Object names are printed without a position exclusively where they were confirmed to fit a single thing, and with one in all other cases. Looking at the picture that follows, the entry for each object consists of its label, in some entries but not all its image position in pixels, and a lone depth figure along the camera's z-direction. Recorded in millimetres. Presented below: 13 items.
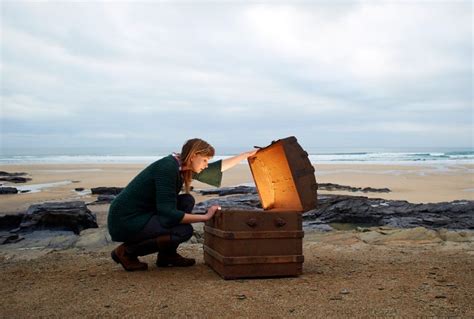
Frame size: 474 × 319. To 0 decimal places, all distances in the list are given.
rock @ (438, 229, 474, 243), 6872
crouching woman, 4637
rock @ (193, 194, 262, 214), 10438
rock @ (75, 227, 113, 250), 6922
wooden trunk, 4605
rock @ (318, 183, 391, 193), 16634
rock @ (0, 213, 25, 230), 8602
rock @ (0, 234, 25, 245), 7248
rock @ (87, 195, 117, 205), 13272
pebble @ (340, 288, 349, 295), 4055
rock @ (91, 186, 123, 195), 15790
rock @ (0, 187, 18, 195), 15931
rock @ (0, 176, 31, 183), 22178
